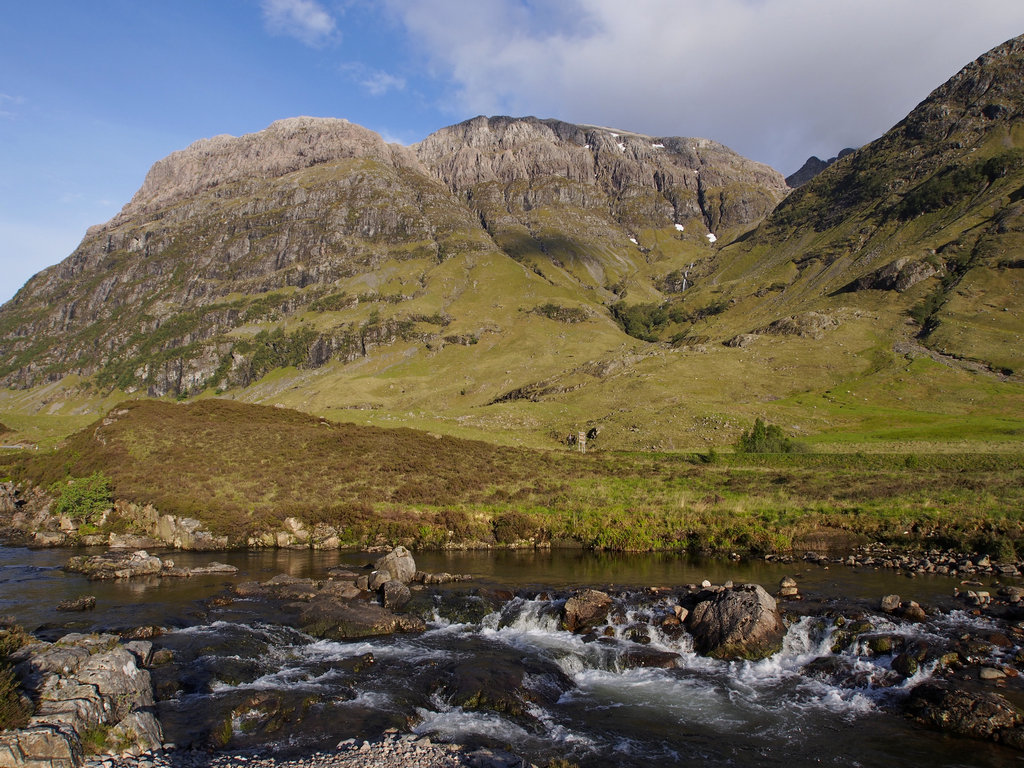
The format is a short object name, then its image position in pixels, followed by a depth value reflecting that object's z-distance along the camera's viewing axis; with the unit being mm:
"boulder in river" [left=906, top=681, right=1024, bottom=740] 14617
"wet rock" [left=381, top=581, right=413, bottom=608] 25456
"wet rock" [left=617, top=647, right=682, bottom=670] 20000
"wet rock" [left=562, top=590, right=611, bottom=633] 23094
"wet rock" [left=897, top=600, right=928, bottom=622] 21112
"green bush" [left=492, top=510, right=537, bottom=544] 37656
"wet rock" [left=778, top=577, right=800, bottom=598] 24797
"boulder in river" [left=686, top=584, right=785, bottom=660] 20203
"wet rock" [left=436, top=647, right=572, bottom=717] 16906
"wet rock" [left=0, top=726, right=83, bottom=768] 10953
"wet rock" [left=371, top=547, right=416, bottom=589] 28944
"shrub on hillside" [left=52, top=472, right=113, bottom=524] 39062
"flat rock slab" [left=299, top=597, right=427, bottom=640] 22375
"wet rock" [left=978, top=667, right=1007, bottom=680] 16844
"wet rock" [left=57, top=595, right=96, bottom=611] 23953
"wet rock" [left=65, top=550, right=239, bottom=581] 29281
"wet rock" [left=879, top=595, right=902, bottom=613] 21859
